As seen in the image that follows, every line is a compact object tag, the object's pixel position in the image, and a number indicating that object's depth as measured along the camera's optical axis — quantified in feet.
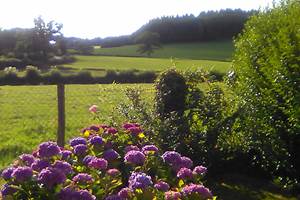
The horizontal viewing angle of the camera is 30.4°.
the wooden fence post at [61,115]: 32.94
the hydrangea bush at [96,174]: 13.06
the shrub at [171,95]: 28.99
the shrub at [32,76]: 142.68
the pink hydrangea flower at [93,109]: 29.50
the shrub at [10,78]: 138.04
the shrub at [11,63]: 196.34
